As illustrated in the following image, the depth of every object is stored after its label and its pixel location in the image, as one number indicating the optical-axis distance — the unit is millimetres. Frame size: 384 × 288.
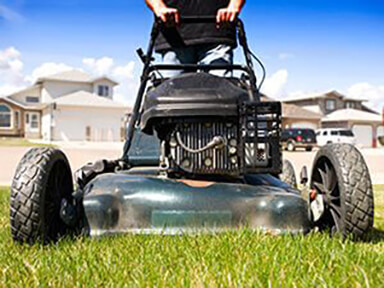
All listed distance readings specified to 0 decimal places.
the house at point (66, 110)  35031
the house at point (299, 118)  40194
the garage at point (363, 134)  42969
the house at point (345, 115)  42719
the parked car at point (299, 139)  26344
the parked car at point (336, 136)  29672
